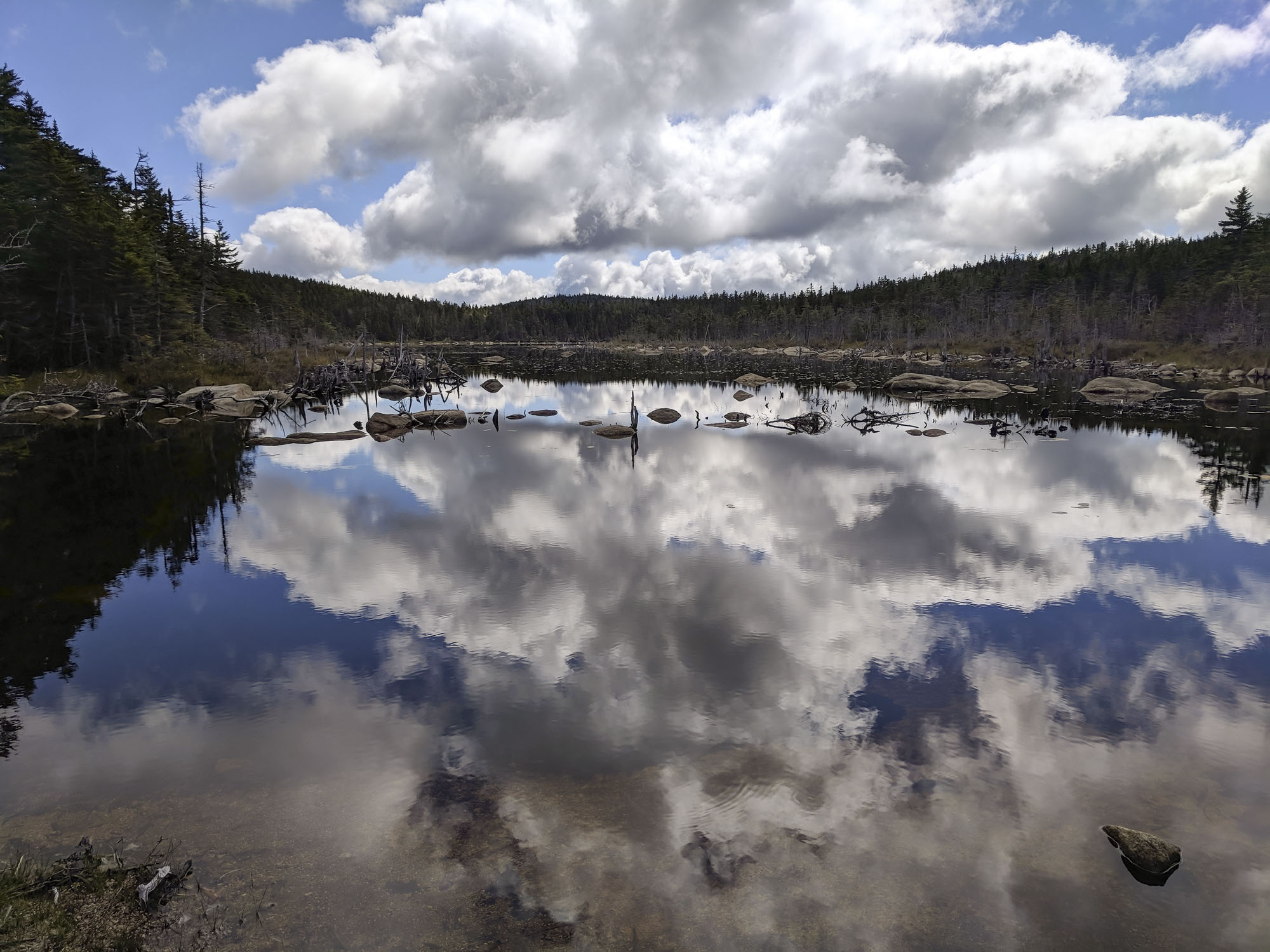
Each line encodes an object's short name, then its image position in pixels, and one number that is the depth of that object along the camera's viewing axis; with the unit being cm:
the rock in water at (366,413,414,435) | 3275
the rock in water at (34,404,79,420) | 3575
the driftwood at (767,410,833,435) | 3334
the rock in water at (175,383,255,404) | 4106
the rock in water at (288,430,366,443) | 3009
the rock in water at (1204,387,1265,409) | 4234
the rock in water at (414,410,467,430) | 3528
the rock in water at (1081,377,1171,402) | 4603
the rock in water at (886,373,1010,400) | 4778
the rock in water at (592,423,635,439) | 3077
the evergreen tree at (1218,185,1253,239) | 8400
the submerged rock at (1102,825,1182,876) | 577
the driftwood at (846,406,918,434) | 3459
